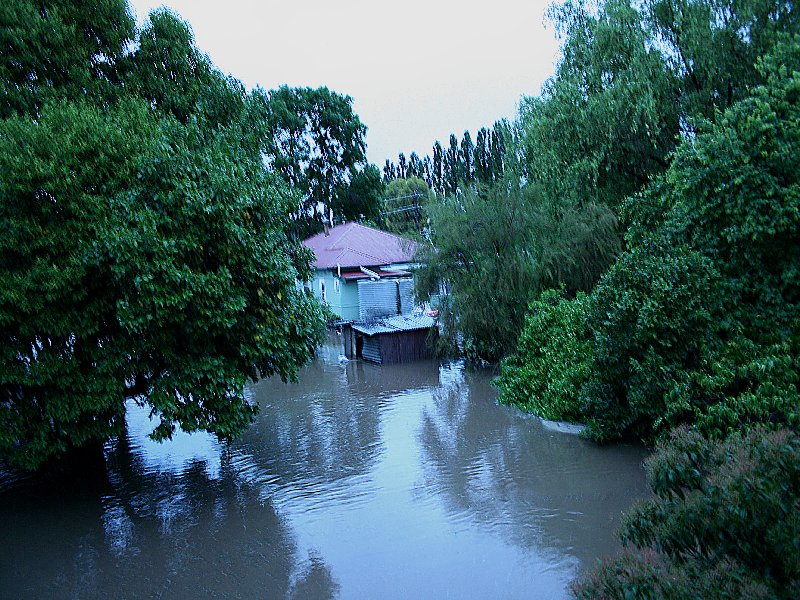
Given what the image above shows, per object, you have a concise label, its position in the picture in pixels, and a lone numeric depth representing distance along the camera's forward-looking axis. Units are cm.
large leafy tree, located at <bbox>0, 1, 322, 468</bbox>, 1038
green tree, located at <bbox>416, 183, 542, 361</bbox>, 2095
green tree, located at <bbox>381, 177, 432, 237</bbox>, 5894
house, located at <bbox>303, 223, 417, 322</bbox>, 3003
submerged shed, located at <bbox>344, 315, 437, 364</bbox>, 2597
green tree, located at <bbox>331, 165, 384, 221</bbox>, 4359
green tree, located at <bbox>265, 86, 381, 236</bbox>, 4144
